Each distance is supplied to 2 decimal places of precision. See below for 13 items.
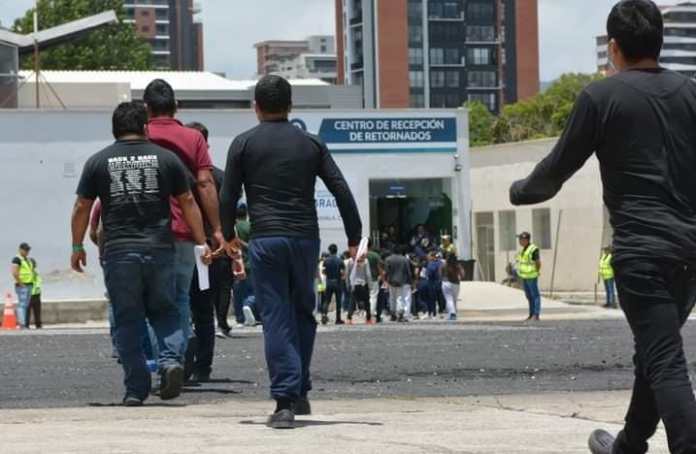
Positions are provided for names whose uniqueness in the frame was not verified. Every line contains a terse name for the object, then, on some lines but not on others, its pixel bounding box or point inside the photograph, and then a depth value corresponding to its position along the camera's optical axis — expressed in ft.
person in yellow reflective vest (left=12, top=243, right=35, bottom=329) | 108.27
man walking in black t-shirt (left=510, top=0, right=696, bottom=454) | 20.02
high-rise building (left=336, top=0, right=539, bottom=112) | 526.57
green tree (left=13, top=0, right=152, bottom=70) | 318.65
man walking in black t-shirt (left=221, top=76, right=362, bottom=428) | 28.66
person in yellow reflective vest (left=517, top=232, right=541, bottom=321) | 104.17
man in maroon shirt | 34.47
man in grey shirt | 111.75
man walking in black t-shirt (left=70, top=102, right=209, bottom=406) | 32.32
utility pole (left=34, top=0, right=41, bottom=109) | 168.25
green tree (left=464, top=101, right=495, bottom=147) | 380.74
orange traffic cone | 109.60
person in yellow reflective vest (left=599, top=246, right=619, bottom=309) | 127.38
